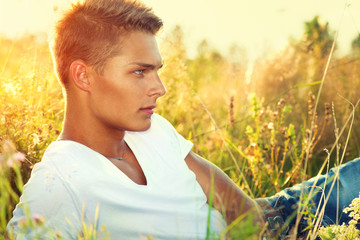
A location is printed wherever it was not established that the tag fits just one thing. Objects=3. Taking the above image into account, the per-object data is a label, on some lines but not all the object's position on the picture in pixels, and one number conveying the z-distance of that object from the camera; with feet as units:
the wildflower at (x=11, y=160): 3.05
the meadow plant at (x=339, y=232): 5.16
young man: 5.60
